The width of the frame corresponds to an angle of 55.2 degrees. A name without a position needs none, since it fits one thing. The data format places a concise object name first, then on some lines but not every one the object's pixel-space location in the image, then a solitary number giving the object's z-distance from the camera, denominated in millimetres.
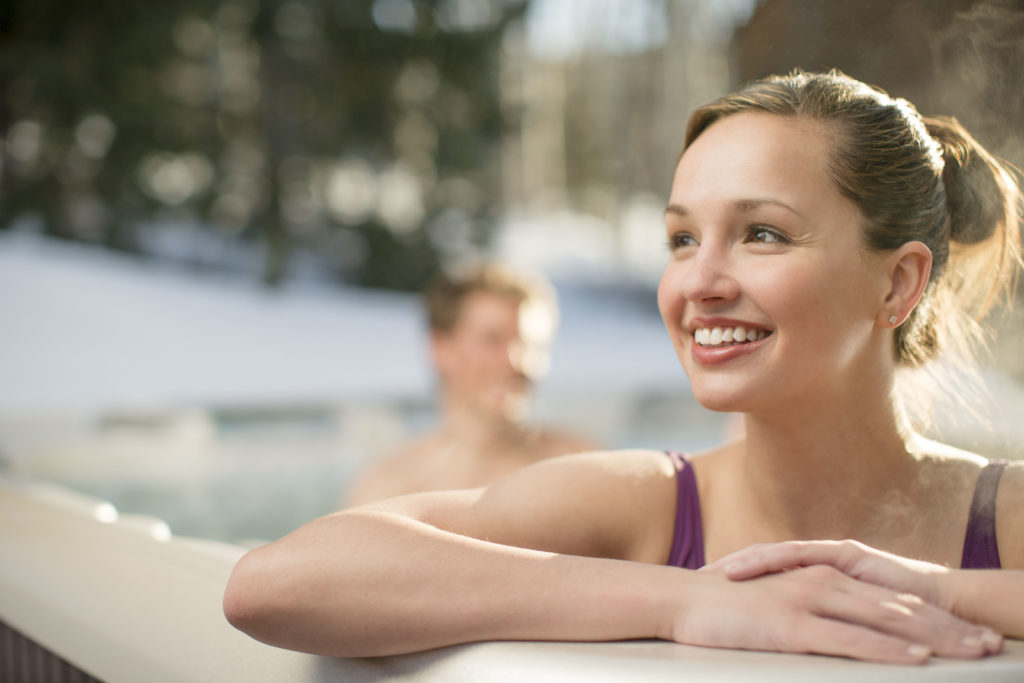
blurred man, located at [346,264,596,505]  2369
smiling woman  819
